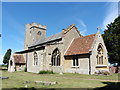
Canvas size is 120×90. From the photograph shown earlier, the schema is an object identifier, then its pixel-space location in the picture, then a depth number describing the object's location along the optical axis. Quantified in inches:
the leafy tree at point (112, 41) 963.3
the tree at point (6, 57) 1996.3
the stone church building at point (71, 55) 706.6
